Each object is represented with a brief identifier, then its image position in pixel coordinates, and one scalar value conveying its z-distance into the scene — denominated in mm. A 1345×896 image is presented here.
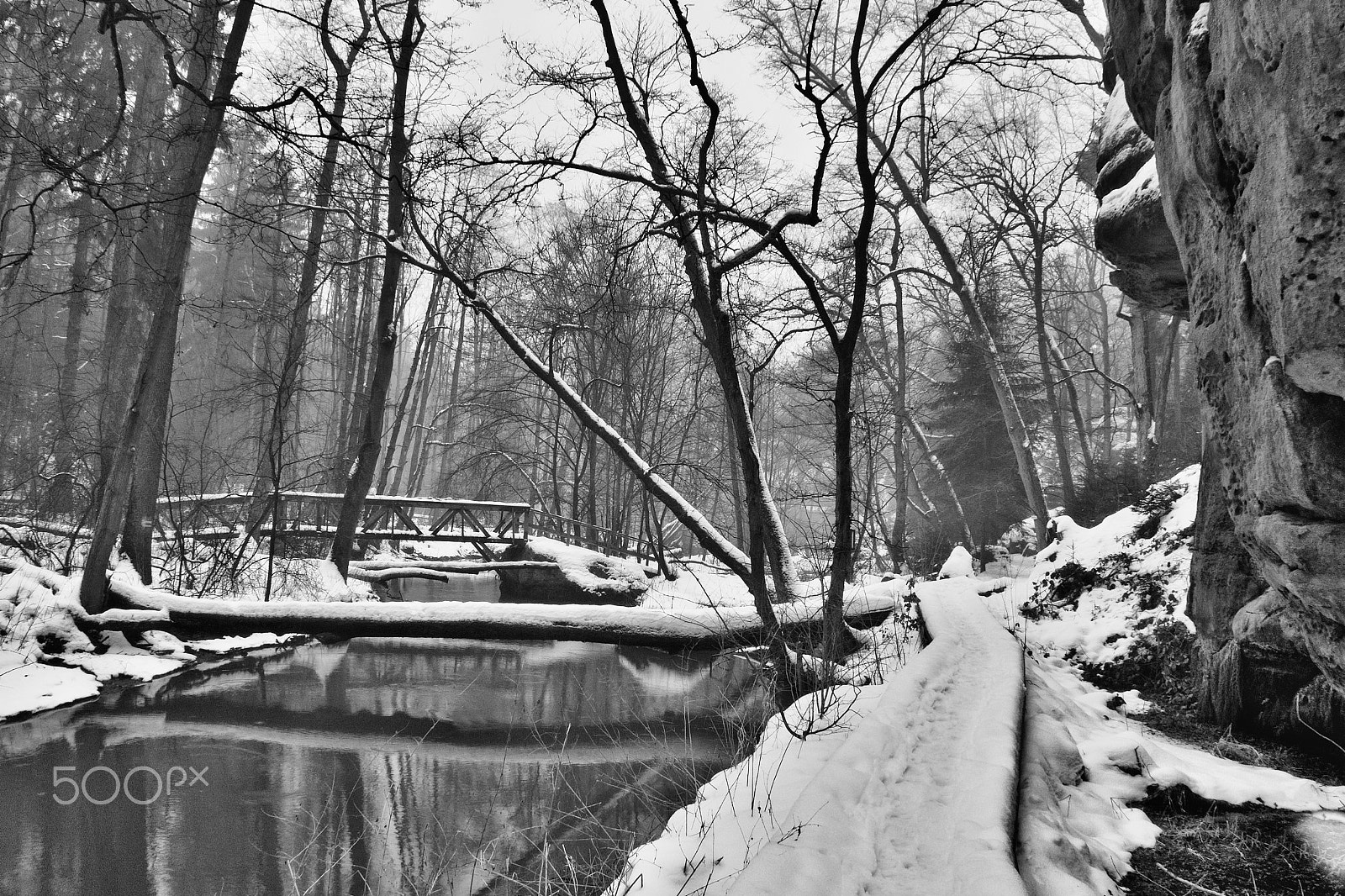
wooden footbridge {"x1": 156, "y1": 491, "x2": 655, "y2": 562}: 10109
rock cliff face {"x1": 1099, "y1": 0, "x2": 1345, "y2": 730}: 1993
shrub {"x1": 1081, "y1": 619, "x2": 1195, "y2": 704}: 4984
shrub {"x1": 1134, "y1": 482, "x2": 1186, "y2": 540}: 6699
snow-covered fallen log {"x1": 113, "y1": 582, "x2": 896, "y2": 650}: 7445
